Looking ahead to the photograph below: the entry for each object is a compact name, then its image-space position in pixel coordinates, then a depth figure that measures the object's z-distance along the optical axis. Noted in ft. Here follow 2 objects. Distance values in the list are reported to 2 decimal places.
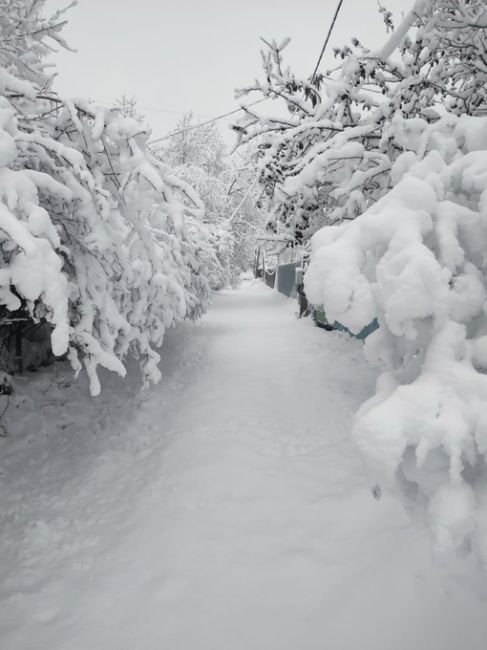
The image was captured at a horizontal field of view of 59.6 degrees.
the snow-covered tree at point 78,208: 8.36
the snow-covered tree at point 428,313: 4.97
